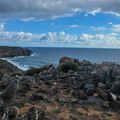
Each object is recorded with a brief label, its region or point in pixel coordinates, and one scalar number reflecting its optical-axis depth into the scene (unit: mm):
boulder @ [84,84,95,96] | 8016
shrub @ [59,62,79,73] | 11730
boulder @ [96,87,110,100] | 7671
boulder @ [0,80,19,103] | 7124
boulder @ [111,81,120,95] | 8072
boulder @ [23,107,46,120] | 5768
